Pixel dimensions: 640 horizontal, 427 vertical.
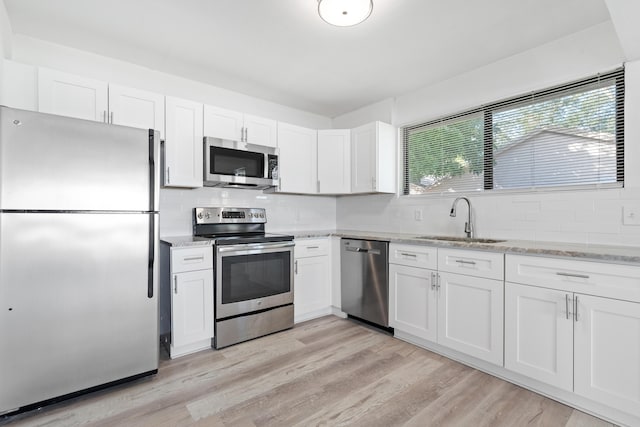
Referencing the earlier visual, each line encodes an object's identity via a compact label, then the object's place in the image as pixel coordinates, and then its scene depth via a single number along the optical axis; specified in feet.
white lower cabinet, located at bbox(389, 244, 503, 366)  6.98
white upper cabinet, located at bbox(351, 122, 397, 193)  11.16
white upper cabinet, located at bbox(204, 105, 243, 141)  9.46
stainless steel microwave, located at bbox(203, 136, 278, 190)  9.32
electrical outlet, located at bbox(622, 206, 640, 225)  6.64
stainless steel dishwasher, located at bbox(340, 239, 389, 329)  9.43
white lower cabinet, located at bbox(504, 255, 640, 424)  5.28
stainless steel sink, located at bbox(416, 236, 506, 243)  8.75
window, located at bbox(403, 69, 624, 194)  7.26
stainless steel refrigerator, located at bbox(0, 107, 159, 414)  5.43
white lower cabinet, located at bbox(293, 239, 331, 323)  10.25
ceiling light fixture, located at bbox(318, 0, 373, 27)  5.81
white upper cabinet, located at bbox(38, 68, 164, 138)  7.17
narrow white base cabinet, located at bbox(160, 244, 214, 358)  7.80
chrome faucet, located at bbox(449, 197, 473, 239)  9.14
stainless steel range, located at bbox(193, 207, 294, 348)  8.46
